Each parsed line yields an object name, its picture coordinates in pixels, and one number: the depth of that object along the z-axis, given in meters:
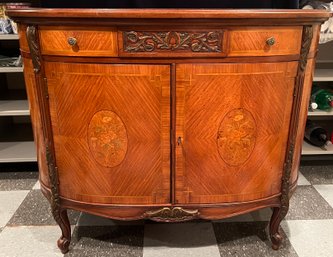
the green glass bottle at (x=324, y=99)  1.94
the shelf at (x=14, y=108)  1.86
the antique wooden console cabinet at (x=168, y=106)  1.06
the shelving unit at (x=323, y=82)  1.90
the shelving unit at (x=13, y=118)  1.88
